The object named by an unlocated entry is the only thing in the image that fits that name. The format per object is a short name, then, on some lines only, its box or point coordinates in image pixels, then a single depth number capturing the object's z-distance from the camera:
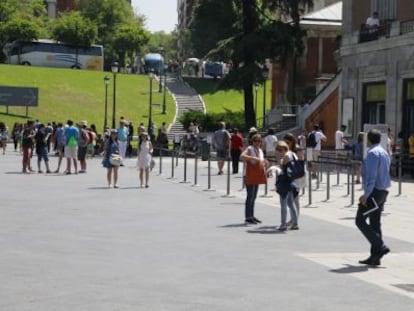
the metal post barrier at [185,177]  28.19
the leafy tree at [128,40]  117.31
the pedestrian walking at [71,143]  31.09
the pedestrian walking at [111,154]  25.34
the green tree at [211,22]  55.75
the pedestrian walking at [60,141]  32.23
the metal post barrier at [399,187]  23.98
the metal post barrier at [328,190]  22.62
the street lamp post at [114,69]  61.25
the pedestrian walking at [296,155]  16.59
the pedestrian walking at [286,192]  16.28
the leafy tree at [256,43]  50.38
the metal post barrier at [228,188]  23.53
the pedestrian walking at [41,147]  32.22
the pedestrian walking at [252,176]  17.06
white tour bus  104.44
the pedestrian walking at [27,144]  31.77
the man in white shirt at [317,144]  30.70
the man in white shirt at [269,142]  32.47
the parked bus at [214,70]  103.31
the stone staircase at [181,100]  71.25
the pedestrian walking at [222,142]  33.75
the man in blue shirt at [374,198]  12.16
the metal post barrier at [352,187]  21.26
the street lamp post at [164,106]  76.84
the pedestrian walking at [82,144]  31.83
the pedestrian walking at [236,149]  33.97
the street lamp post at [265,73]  51.22
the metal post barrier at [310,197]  21.22
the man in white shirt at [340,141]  36.00
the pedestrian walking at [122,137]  35.81
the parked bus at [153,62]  119.81
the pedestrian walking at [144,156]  25.66
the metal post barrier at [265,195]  23.51
